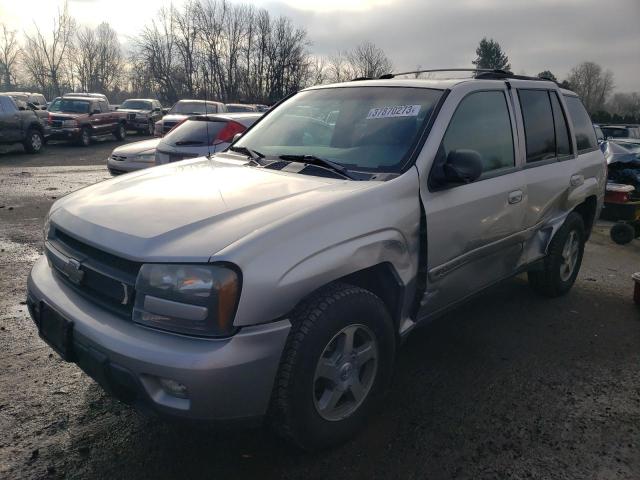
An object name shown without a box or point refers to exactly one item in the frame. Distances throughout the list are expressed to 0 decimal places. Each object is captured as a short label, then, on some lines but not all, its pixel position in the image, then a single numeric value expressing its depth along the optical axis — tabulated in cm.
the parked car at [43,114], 1623
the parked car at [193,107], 1772
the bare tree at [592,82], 8506
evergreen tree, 6469
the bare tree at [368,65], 5100
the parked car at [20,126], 1509
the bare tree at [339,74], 5096
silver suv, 213
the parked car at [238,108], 2125
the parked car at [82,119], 1947
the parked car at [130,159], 969
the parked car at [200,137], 795
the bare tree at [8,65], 6969
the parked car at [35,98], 2453
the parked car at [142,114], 2569
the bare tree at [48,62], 6550
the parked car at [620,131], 1744
